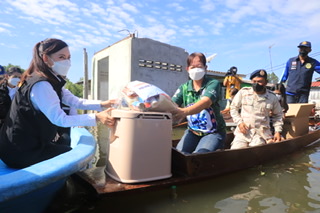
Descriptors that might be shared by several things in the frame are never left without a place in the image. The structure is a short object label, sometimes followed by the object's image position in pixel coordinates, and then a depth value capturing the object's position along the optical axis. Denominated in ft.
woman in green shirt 8.54
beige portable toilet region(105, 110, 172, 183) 6.29
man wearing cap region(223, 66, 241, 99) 28.07
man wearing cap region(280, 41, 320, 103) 16.38
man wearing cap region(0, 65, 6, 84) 11.84
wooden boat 6.45
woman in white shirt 5.78
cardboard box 14.64
